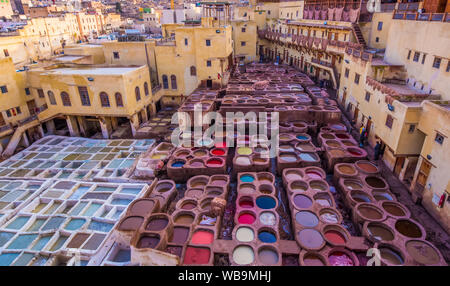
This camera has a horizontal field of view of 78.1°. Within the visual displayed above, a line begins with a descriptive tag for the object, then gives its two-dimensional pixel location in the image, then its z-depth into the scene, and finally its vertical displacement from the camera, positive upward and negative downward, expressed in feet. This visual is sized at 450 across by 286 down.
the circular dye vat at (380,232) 44.19 -32.31
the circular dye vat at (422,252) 39.22 -31.76
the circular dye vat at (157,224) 46.45 -31.65
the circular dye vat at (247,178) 60.75 -32.43
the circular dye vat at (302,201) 51.82 -32.04
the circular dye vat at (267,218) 48.45 -32.49
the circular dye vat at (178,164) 67.01 -32.10
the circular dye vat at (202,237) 45.62 -33.24
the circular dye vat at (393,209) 49.08 -32.03
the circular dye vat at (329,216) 48.16 -32.41
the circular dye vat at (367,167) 60.06 -30.65
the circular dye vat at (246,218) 49.32 -32.87
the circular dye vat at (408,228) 44.19 -31.94
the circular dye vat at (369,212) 47.93 -31.71
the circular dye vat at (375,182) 56.52 -31.67
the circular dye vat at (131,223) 46.84 -31.67
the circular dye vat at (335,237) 44.16 -32.64
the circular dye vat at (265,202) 52.97 -32.62
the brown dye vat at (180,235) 45.70 -32.99
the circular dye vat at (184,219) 50.69 -33.53
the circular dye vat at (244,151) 70.14 -30.97
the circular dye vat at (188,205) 53.52 -33.00
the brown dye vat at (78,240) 46.54 -33.96
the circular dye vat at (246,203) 54.08 -33.09
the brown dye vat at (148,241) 42.88 -31.52
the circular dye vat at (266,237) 45.37 -33.13
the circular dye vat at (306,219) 47.47 -32.23
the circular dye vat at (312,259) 40.57 -32.85
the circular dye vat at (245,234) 45.06 -32.62
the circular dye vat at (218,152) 70.95 -31.44
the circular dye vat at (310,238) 42.68 -32.05
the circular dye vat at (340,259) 40.25 -32.80
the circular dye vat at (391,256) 40.24 -32.72
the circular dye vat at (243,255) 41.37 -32.97
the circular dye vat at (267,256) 41.22 -33.08
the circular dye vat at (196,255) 41.34 -32.78
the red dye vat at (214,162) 66.59 -31.41
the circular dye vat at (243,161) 64.89 -31.11
